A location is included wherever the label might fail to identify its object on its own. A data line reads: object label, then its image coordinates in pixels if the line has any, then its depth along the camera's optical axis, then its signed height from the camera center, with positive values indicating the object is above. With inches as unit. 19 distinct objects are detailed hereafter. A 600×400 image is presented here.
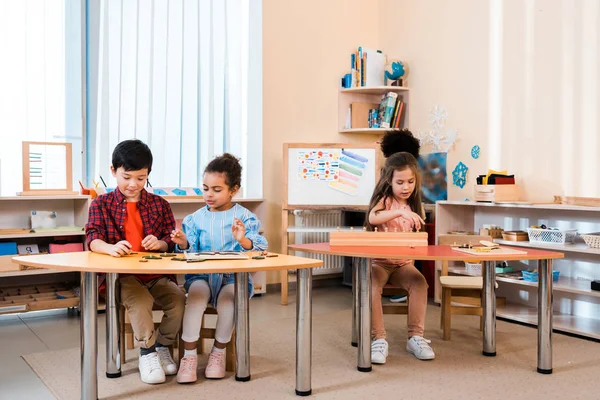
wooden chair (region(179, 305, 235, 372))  111.3 -28.0
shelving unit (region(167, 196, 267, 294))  189.8 -5.4
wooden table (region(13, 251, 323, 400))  87.7 -15.8
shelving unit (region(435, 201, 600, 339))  147.3 -17.3
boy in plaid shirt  104.3 -8.5
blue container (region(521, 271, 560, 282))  154.5 -20.7
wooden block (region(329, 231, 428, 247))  117.3 -8.8
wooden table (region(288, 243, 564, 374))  104.9 -14.3
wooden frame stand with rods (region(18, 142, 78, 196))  161.0 +6.5
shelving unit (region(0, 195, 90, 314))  155.5 -16.4
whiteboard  189.0 +5.2
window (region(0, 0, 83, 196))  165.6 +31.0
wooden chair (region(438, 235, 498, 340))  136.6 -22.5
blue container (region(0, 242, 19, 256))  154.5 -14.6
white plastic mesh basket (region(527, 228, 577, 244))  148.8 -10.1
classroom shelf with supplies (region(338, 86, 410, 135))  209.2 +30.0
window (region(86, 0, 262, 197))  180.2 +33.7
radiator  205.5 -12.7
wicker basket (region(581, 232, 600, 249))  140.4 -10.4
